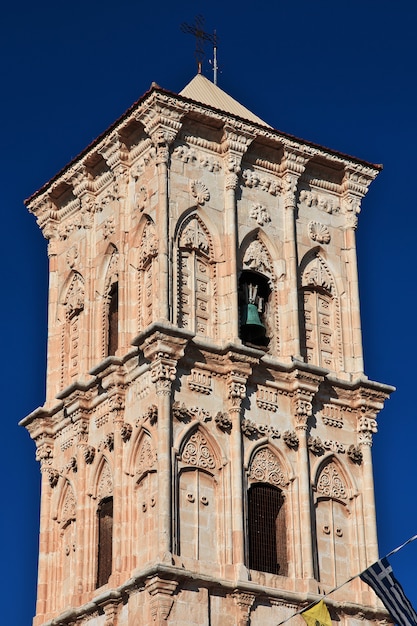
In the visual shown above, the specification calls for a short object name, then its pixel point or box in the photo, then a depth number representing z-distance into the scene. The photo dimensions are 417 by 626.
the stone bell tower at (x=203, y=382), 32.16
